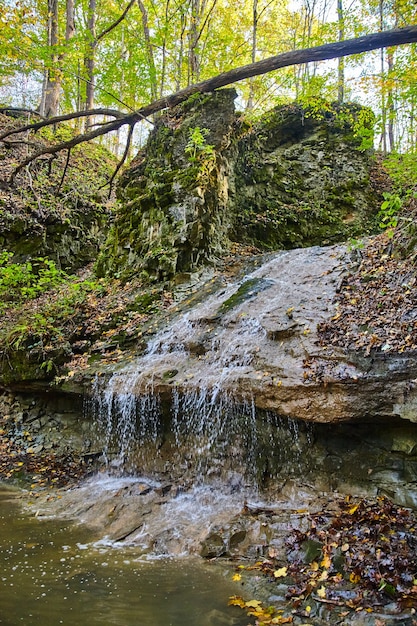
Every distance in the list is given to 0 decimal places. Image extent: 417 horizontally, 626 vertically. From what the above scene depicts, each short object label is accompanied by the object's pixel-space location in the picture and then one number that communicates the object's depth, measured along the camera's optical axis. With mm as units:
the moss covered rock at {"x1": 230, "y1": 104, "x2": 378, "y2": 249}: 11719
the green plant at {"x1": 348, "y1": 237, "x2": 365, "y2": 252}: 6782
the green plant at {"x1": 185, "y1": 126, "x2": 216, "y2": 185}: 9664
